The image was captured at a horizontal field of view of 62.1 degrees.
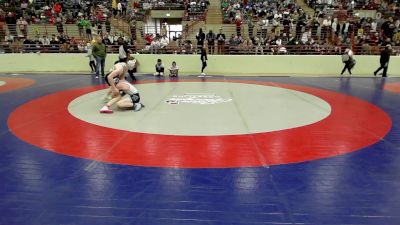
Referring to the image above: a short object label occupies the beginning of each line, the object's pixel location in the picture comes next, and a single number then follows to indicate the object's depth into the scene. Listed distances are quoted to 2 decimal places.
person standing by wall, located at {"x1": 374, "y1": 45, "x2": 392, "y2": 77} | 14.09
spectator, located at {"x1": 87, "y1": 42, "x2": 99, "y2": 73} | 15.17
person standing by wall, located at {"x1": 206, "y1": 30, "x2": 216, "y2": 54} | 16.50
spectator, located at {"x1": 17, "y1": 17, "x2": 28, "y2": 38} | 17.22
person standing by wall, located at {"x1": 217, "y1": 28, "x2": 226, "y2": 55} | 16.38
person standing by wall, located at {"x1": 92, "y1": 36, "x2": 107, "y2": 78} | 13.33
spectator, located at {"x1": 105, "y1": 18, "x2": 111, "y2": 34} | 17.72
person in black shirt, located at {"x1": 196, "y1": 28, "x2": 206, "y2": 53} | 16.48
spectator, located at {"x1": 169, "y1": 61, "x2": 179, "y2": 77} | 14.54
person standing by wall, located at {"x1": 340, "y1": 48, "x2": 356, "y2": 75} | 14.64
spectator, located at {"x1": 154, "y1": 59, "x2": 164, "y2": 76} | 14.76
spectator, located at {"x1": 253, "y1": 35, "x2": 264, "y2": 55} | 16.23
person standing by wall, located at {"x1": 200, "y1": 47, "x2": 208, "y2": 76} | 14.95
